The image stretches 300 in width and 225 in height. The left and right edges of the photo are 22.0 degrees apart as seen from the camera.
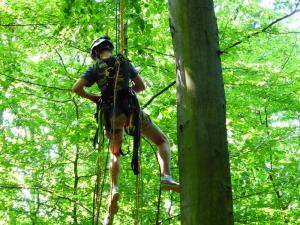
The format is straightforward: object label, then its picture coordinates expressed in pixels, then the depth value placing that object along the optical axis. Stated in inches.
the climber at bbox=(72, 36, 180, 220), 273.1
